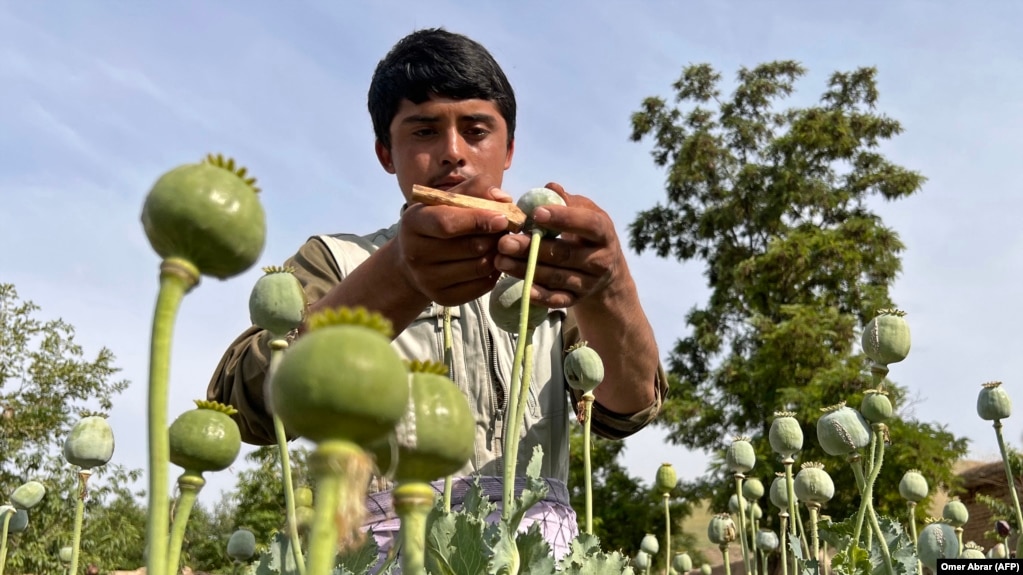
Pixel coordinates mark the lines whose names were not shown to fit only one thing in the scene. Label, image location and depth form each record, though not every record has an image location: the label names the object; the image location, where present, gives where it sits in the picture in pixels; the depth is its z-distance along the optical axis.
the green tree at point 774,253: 15.42
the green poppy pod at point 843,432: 1.79
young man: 1.52
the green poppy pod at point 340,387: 0.46
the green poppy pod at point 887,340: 1.78
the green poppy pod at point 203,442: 0.81
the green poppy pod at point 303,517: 1.35
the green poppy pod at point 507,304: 1.47
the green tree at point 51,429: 14.36
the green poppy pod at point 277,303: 1.23
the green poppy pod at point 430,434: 0.56
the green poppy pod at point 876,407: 1.76
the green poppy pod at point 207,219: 0.61
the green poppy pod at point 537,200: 1.33
